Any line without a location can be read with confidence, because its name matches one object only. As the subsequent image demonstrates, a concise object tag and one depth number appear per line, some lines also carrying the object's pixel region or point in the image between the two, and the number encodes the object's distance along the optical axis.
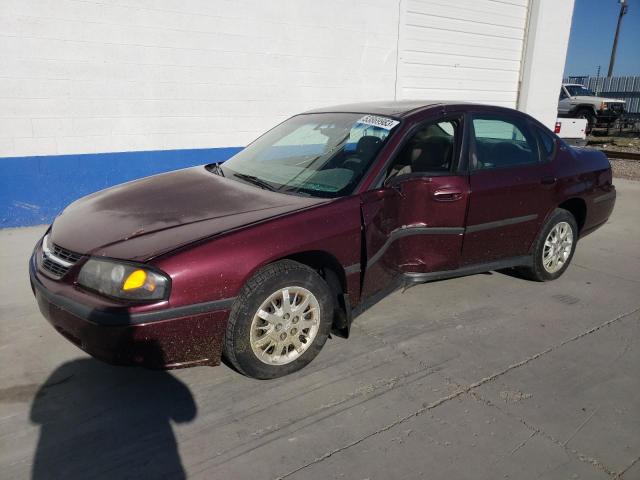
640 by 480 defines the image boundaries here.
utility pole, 33.75
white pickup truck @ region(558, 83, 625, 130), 20.84
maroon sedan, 2.45
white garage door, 8.80
